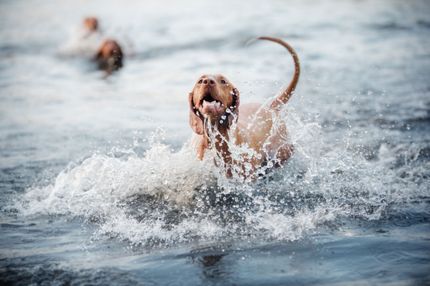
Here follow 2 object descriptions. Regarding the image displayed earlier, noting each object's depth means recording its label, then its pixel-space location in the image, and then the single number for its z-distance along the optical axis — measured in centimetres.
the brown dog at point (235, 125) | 399
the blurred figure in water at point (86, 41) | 1184
